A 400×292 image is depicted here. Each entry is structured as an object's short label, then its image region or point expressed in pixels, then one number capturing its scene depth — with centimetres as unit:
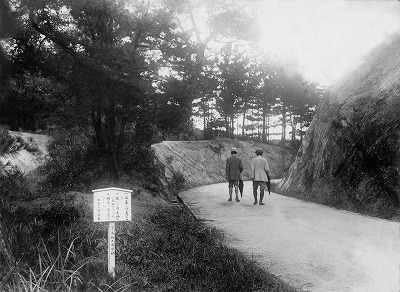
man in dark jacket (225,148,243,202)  1319
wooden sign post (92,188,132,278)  491
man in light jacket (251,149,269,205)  1218
